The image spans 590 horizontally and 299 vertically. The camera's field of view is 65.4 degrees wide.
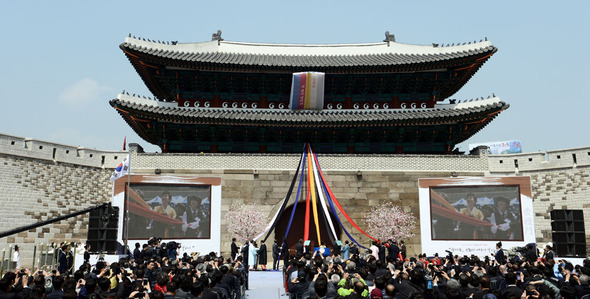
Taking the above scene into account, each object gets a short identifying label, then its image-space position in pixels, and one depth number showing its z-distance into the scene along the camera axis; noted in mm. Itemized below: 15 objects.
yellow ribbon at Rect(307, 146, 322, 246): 24450
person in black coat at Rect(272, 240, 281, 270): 23303
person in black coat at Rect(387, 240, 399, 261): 20359
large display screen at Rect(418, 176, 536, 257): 24547
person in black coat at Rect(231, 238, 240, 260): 22430
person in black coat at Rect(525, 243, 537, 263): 18197
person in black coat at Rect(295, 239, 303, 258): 21206
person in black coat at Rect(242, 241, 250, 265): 21478
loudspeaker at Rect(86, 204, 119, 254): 15773
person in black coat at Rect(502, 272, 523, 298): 6802
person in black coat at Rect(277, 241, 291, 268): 20219
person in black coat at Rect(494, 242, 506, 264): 19150
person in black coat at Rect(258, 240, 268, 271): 22625
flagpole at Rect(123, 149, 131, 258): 22066
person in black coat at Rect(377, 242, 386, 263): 20883
